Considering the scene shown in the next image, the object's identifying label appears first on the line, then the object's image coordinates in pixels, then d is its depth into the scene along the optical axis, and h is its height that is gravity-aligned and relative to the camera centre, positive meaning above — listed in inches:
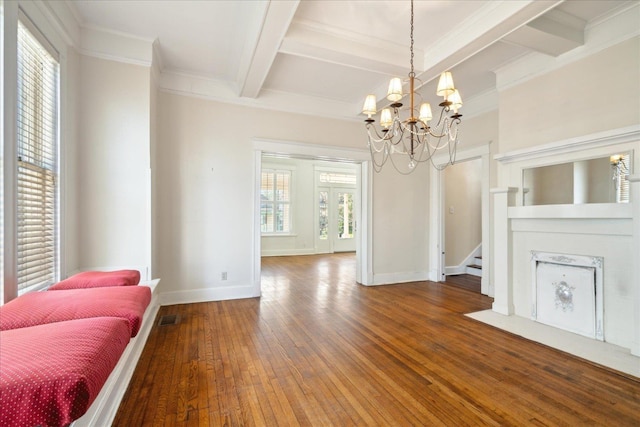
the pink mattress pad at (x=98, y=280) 80.8 -19.5
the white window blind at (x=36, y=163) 78.2 +15.6
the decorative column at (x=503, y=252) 135.1 -18.5
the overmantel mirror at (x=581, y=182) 101.1 +13.0
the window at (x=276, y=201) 333.1 +16.1
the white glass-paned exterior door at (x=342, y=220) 364.5 -7.2
